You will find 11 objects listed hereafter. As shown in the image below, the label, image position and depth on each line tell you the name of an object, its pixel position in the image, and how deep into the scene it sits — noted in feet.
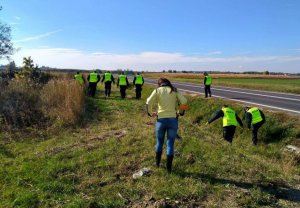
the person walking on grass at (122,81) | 43.28
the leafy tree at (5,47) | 70.01
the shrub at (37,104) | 24.97
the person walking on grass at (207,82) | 40.04
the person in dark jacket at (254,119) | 22.60
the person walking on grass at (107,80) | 44.74
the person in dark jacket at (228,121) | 21.71
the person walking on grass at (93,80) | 44.45
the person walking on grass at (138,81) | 43.67
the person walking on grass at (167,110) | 14.23
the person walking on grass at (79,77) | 48.27
